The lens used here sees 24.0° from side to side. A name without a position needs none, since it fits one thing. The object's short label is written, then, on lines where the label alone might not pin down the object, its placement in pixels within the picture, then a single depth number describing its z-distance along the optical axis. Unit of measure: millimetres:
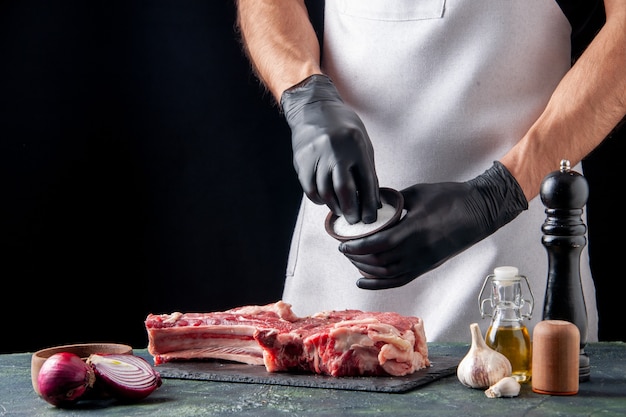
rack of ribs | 1784
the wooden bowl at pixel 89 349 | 1747
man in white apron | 2020
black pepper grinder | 1718
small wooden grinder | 1664
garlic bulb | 1688
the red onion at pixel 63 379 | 1631
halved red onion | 1659
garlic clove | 1656
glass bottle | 1746
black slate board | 1722
